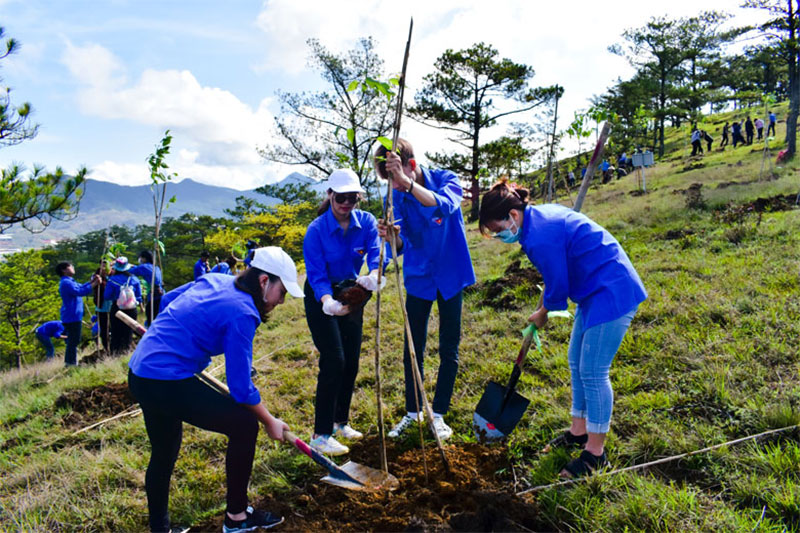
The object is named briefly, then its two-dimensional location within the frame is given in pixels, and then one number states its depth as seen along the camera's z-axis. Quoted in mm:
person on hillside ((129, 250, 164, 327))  7551
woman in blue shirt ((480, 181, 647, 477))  2416
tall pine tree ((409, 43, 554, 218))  20797
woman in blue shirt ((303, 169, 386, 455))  3129
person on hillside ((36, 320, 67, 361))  10500
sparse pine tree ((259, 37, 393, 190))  23234
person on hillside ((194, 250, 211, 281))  10713
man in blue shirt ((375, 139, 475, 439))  3123
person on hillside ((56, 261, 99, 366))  7395
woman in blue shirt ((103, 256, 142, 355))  7014
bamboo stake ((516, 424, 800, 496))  2480
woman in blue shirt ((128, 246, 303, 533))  2309
